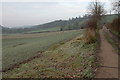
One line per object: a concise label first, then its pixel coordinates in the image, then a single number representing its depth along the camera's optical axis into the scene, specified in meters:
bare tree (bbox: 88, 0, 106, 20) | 26.62
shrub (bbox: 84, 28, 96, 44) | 11.44
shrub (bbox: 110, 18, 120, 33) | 15.59
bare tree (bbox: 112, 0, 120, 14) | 17.15
